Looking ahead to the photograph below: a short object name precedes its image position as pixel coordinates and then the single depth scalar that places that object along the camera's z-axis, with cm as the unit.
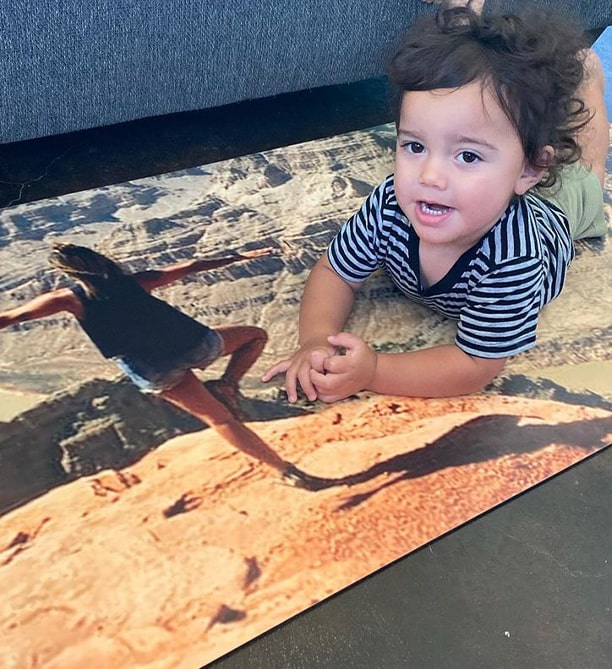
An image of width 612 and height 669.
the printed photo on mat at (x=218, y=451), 71
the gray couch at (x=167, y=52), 116
